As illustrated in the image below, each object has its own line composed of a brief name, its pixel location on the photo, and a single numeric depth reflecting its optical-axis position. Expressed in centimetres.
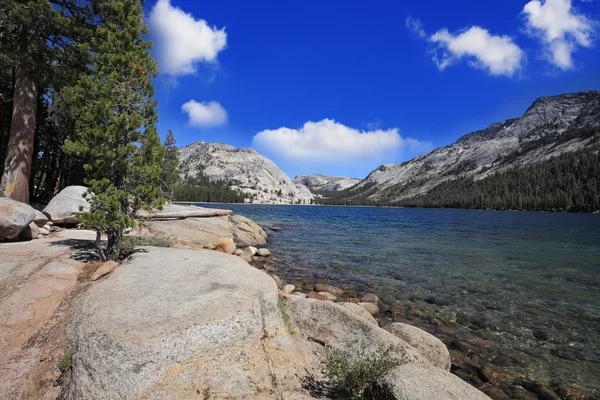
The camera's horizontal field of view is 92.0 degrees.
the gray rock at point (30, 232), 1492
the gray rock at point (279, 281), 1656
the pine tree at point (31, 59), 1808
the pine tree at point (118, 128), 1115
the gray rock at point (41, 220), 1747
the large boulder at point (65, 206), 1983
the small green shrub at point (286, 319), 849
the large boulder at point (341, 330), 769
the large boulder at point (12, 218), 1324
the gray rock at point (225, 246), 2308
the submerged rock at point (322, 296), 1499
